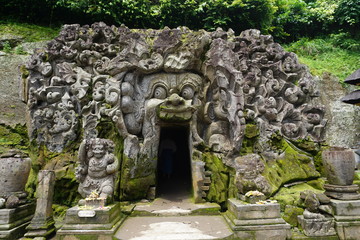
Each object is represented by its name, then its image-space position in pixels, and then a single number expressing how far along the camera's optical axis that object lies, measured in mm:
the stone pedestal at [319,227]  5113
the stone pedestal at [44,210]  5129
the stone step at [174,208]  6023
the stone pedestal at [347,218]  5062
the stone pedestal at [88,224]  4645
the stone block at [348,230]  5047
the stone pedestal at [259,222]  4773
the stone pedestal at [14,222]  4848
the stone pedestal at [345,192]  5355
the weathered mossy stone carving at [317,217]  5129
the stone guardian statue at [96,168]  5453
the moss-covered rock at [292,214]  5758
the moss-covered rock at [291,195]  6203
